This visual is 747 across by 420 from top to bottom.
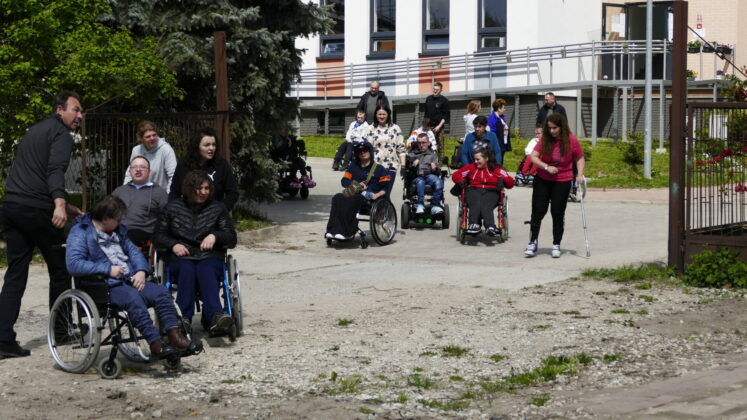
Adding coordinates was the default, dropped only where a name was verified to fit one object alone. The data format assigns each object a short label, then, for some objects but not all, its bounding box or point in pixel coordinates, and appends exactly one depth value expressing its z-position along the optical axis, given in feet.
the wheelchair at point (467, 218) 54.34
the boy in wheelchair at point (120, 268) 28.86
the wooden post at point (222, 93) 48.06
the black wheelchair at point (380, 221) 53.98
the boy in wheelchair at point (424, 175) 59.62
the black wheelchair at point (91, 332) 28.55
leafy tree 48.16
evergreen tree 58.18
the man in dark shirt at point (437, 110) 79.77
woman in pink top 48.96
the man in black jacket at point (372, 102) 77.97
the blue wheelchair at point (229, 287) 32.71
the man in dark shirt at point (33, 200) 30.99
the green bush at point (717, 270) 40.81
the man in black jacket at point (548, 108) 78.59
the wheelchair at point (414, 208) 59.82
